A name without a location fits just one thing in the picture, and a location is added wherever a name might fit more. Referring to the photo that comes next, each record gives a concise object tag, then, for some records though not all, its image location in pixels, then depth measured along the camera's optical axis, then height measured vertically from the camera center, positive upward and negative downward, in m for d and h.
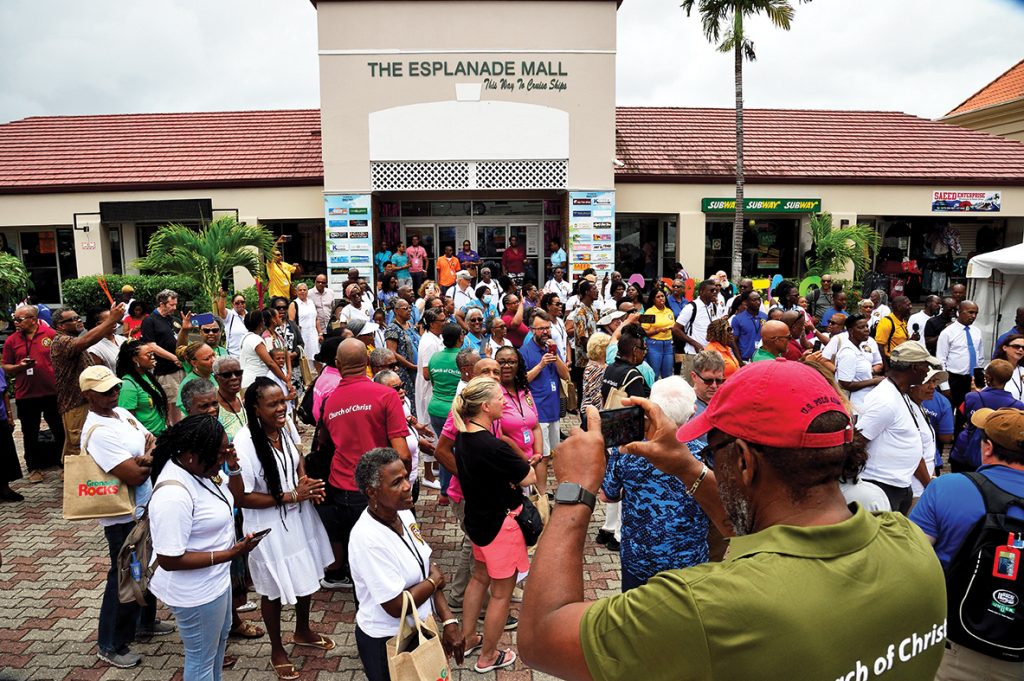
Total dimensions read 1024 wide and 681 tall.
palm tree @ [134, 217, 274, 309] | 12.74 +0.27
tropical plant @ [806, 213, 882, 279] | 17.27 +0.31
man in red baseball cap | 1.27 -0.65
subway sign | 18.44 +1.50
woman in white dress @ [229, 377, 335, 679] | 3.87 -1.41
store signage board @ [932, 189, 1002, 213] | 18.88 +1.56
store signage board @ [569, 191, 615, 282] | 16.62 +0.74
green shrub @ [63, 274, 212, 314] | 14.87 -0.48
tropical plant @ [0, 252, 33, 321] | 10.92 -0.23
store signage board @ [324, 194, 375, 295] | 16.41 +0.72
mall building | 15.86 +2.50
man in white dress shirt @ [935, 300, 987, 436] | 8.22 -1.12
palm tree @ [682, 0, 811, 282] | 16.36 +5.90
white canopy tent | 11.00 -0.53
